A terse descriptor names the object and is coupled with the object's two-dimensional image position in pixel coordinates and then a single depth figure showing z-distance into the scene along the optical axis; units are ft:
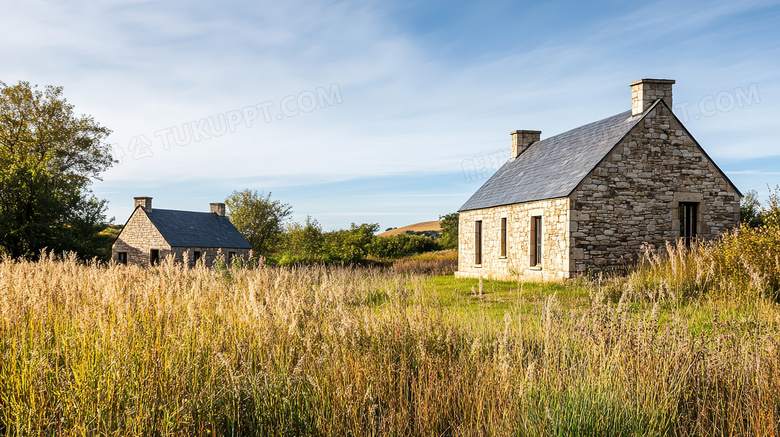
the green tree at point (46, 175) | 68.49
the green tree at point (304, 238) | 101.94
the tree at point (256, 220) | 152.05
